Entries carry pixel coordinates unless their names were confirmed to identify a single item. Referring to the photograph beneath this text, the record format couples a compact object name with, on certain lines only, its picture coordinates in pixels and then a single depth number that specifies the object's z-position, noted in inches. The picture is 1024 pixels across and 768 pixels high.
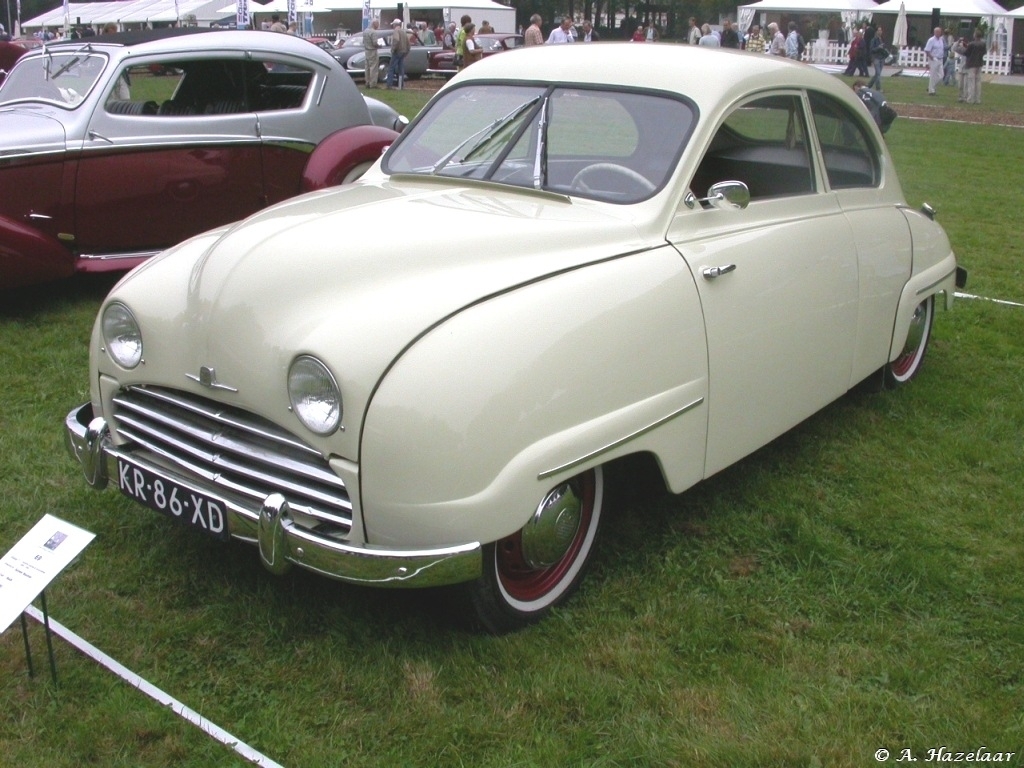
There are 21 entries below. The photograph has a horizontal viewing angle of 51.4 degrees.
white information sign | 106.2
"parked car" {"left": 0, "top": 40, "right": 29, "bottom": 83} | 440.1
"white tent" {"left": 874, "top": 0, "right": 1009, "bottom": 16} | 1289.4
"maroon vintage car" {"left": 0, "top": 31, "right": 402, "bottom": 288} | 246.8
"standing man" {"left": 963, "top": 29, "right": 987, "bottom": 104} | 869.8
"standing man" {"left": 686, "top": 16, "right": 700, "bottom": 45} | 1047.8
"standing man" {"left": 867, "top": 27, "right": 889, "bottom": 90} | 874.8
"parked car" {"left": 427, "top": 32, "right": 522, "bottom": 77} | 1037.2
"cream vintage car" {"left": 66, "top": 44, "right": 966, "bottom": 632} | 108.4
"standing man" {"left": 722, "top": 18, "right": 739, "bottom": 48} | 995.9
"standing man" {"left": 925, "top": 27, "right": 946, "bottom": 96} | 989.2
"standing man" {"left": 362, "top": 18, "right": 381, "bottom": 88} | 863.7
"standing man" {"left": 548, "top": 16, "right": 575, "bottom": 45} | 966.4
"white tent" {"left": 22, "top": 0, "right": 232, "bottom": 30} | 1565.0
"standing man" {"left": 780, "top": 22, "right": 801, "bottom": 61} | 1136.2
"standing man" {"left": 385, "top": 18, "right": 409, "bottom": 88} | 854.5
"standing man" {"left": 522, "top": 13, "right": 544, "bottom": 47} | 869.2
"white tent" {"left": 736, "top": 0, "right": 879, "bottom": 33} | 1332.4
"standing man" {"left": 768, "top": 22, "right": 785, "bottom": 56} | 1111.0
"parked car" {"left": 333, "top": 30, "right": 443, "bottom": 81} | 979.3
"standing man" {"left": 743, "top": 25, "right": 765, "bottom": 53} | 1103.2
